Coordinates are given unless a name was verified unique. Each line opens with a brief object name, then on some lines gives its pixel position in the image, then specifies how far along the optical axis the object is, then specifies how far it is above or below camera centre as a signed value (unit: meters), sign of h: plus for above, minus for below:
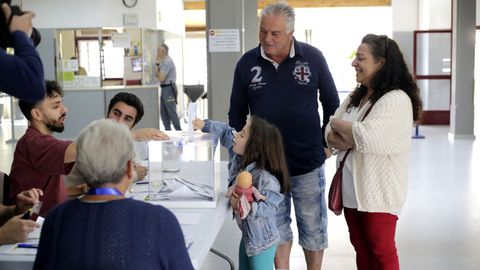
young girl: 2.74 -0.49
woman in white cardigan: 2.75 -0.31
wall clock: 11.98 +1.38
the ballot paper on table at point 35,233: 2.24 -0.57
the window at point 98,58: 10.47 +0.29
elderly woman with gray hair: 1.57 -0.38
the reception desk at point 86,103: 10.37 -0.45
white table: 2.02 -0.58
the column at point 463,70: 10.40 +0.01
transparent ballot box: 2.79 -0.52
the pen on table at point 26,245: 2.12 -0.57
